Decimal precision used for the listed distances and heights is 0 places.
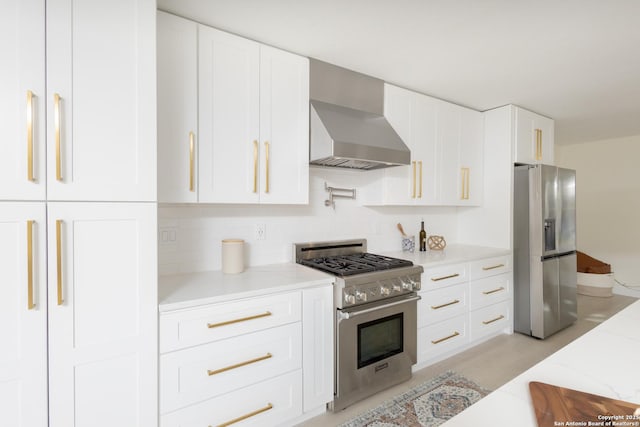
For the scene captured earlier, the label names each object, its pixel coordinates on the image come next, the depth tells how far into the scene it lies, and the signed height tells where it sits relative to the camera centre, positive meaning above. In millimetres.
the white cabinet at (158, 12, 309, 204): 1757 +566
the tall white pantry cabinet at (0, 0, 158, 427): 1201 -5
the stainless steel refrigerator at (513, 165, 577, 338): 3117 -357
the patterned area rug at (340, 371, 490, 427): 1962 -1259
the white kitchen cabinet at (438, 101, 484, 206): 3090 +578
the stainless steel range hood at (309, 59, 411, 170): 2125 +643
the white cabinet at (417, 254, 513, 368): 2559 -819
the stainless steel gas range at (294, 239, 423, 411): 2023 -721
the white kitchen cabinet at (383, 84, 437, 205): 2732 +601
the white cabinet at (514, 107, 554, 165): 3264 +794
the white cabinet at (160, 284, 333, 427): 1531 -775
